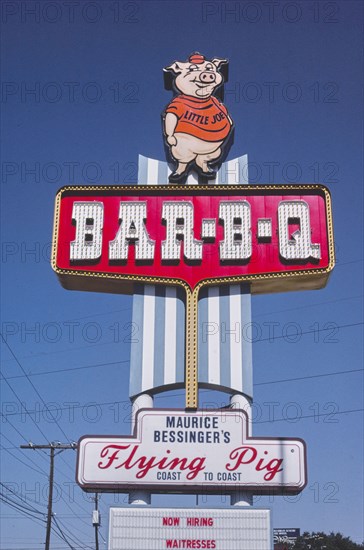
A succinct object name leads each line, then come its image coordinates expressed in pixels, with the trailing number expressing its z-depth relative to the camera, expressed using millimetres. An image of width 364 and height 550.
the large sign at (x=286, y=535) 73812
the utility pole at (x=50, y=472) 33719
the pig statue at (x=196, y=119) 17453
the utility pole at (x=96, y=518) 40125
